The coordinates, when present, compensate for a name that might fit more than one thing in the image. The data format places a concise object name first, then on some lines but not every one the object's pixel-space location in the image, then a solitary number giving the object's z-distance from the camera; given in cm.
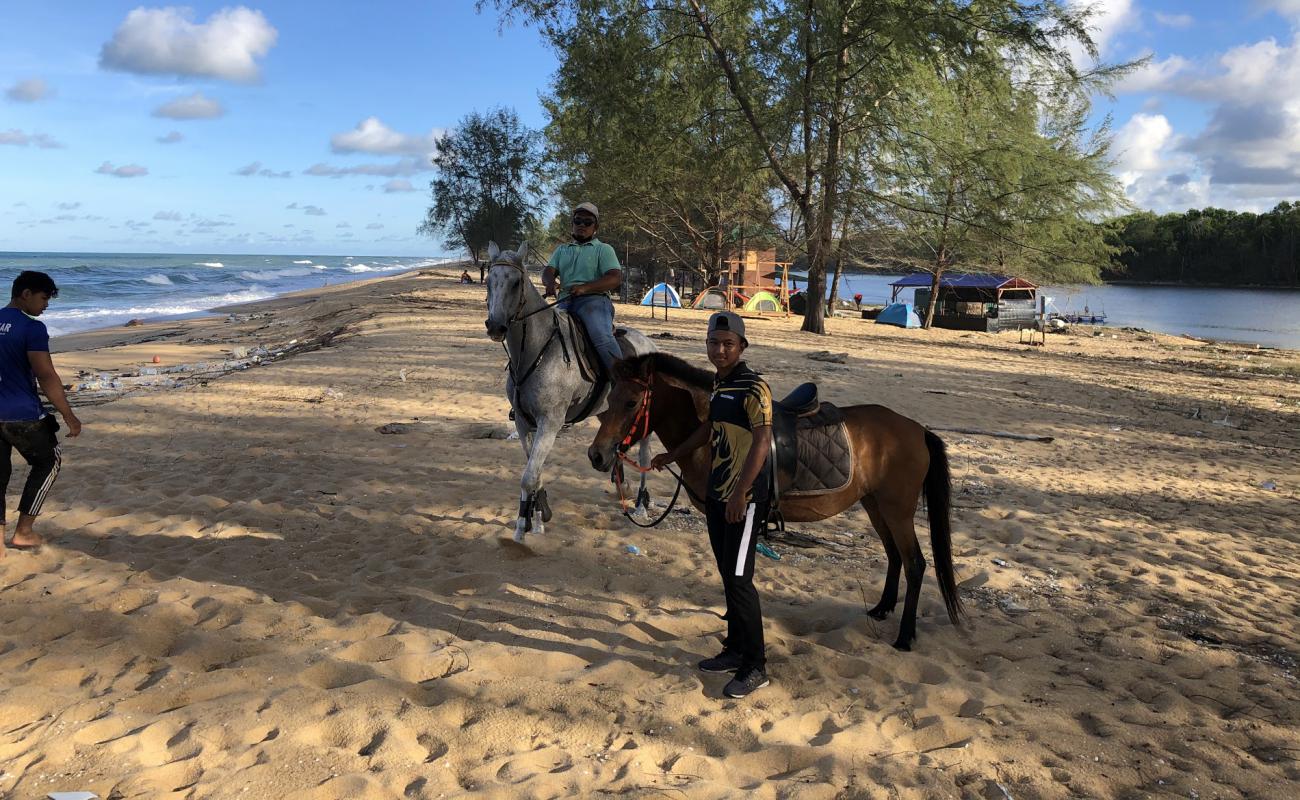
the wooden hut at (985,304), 3641
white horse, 580
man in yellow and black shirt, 365
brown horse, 413
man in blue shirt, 502
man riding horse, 658
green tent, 3359
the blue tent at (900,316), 3497
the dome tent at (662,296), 3462
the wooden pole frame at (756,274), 3475
